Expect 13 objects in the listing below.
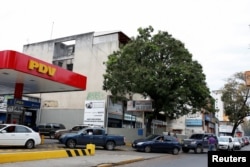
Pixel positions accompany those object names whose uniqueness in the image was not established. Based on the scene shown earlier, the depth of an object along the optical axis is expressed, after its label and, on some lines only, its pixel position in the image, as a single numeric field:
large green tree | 27.41
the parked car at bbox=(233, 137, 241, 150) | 37.10
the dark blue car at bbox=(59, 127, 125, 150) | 21.98
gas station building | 18.22
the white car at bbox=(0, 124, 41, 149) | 17.80
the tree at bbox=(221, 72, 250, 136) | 59.59
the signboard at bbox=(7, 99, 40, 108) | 21.62
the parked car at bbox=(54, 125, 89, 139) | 28.70
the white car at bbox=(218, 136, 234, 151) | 32.88
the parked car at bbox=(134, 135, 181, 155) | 24.53
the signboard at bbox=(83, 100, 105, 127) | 34.09
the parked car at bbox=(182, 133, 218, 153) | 28.30
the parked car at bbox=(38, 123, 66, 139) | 33.34
